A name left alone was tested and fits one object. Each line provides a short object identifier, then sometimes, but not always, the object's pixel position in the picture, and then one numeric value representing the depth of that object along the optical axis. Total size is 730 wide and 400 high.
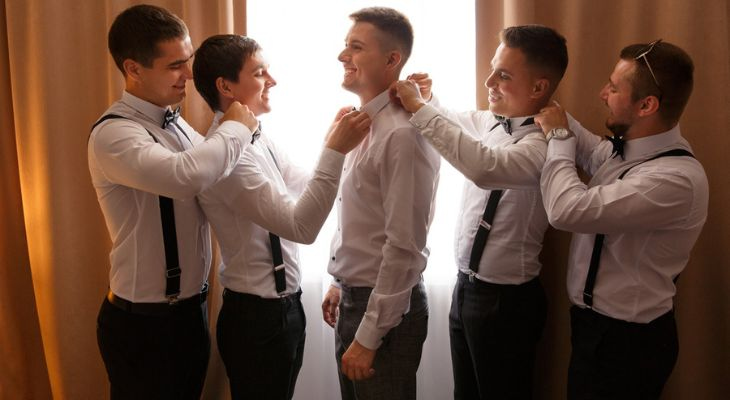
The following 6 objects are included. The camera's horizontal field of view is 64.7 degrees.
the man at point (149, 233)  1.91
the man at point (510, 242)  2.10
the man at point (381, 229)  1.76
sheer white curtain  2.61
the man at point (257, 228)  1.87
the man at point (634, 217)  1.79
